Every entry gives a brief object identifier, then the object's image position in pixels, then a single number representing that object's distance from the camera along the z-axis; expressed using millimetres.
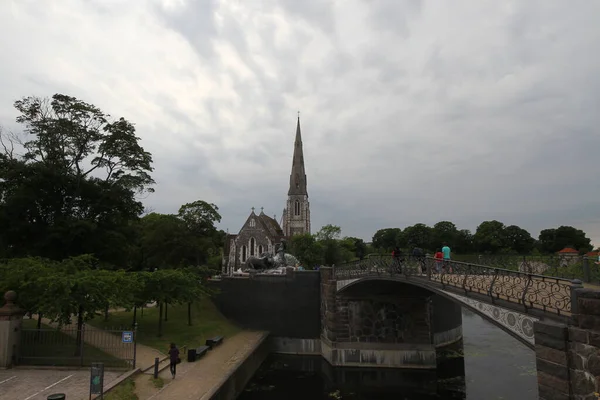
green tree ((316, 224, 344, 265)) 57250
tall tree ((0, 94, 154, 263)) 24391
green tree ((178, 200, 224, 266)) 45469
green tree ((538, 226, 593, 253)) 70250
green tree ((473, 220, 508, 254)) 70000
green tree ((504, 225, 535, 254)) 72119
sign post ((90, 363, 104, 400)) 11867
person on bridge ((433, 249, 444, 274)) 14645
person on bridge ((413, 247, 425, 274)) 16362
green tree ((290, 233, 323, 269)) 54562
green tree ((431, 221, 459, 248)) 83438
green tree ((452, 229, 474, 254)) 79000
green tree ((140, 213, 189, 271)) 42906
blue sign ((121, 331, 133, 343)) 15095
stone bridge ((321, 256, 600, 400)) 8055
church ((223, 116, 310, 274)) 61219
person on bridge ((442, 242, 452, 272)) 14125
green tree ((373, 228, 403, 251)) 98625
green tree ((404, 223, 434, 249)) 88438
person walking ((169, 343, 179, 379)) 16844
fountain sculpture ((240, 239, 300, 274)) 33375
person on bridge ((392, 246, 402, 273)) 18156
